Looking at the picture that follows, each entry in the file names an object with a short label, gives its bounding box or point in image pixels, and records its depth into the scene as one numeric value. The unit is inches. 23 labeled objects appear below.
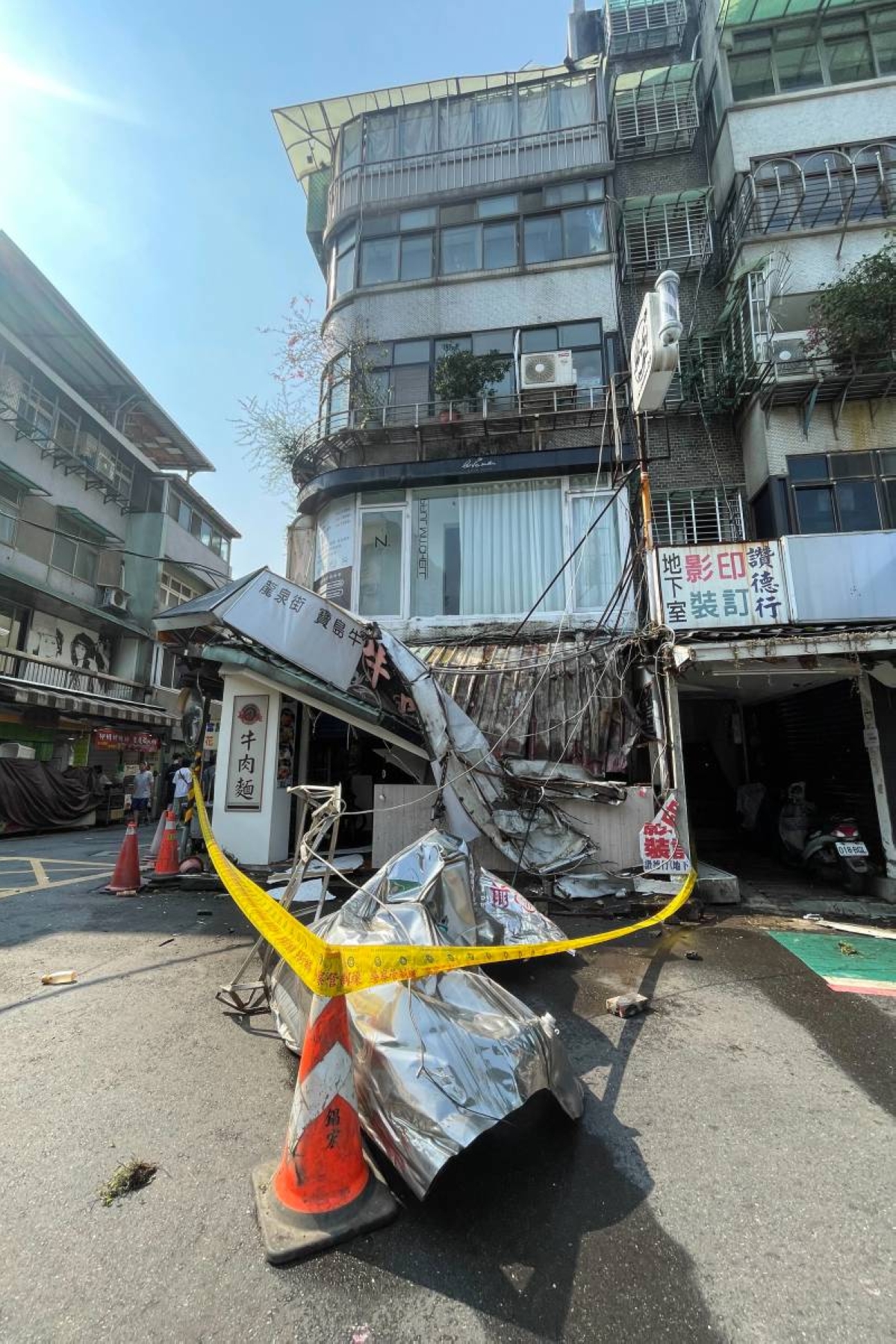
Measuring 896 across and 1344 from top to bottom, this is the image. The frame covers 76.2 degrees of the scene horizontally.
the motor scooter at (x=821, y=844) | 322.7
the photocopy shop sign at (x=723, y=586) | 320.5
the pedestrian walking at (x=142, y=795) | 724.0
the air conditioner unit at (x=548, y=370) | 478.3
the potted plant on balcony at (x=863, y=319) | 402.6
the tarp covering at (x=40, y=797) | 562.9
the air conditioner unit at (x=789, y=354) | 419.2
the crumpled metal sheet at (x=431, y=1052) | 98.5
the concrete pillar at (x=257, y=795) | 369.1
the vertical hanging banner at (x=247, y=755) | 375.9
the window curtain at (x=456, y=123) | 570.3
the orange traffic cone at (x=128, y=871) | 316.8
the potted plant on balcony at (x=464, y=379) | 489.1
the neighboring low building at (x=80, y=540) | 733.9
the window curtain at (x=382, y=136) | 580.1
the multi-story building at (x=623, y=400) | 348.2
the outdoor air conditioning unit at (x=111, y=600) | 903.1
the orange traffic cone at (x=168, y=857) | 340.5
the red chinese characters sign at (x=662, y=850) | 295.0
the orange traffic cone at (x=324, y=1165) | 91.3
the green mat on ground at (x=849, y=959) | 201.5
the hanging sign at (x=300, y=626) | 327.0
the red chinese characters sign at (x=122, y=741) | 766.5
